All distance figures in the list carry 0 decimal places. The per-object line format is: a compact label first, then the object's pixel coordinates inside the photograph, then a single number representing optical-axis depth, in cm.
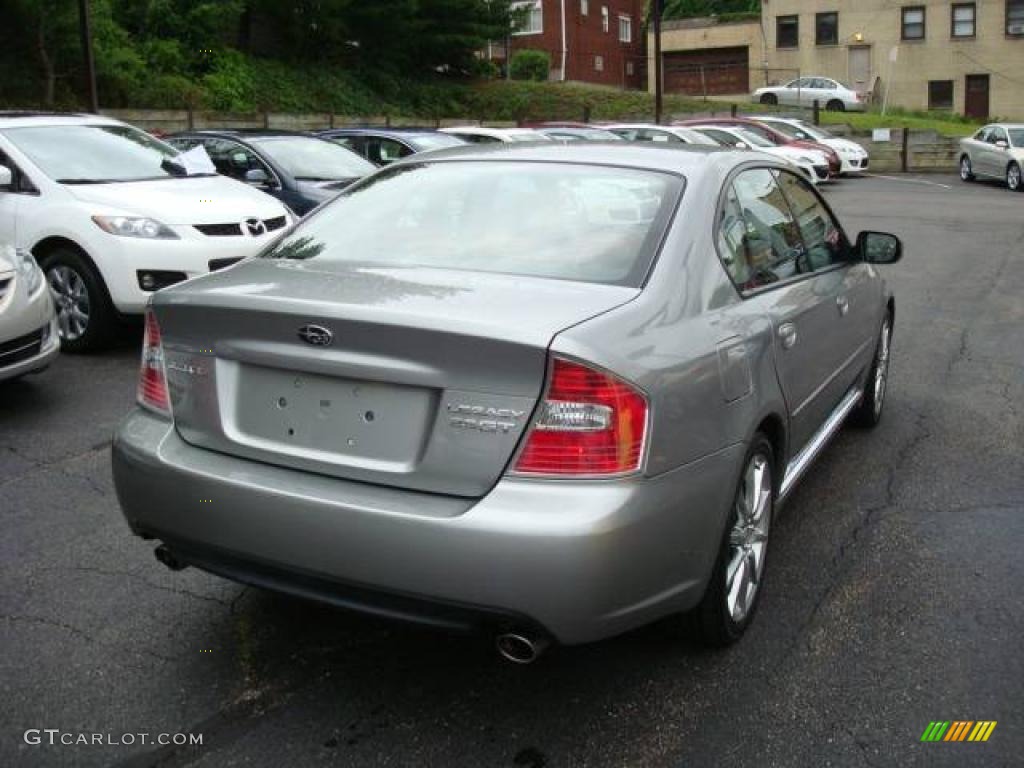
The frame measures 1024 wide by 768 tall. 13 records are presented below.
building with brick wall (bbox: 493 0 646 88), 5338
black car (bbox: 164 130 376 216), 1073
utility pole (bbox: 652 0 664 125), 2982
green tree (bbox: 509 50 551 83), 4981
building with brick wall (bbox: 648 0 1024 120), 4866
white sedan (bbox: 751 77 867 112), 4519
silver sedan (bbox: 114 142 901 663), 274
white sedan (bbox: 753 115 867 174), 2783
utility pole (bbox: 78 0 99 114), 1898
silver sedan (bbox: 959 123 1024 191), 2438
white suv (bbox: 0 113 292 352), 736
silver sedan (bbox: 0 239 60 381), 586
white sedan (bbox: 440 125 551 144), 1758
